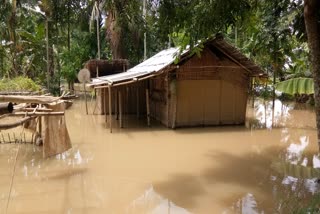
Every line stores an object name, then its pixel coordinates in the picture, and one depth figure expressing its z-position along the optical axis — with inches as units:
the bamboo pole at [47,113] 262.4
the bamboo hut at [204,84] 527.5
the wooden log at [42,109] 280.3
